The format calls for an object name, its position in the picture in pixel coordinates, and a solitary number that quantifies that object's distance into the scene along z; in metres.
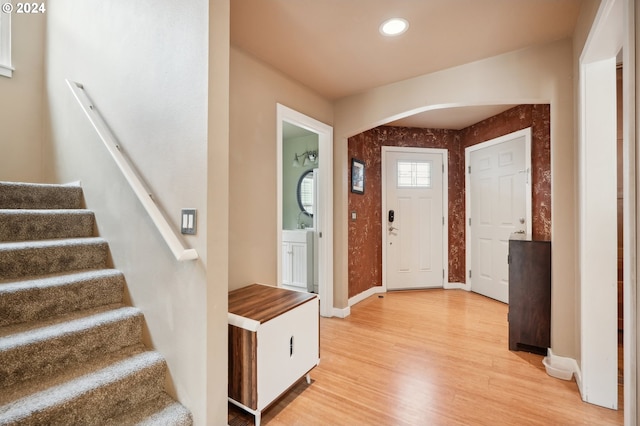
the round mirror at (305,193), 4.58
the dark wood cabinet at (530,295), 2.24
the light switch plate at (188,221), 1.36
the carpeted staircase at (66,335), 1.15
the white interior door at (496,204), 3.32
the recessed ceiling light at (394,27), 1.87
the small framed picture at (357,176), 3.53
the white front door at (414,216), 4.20
